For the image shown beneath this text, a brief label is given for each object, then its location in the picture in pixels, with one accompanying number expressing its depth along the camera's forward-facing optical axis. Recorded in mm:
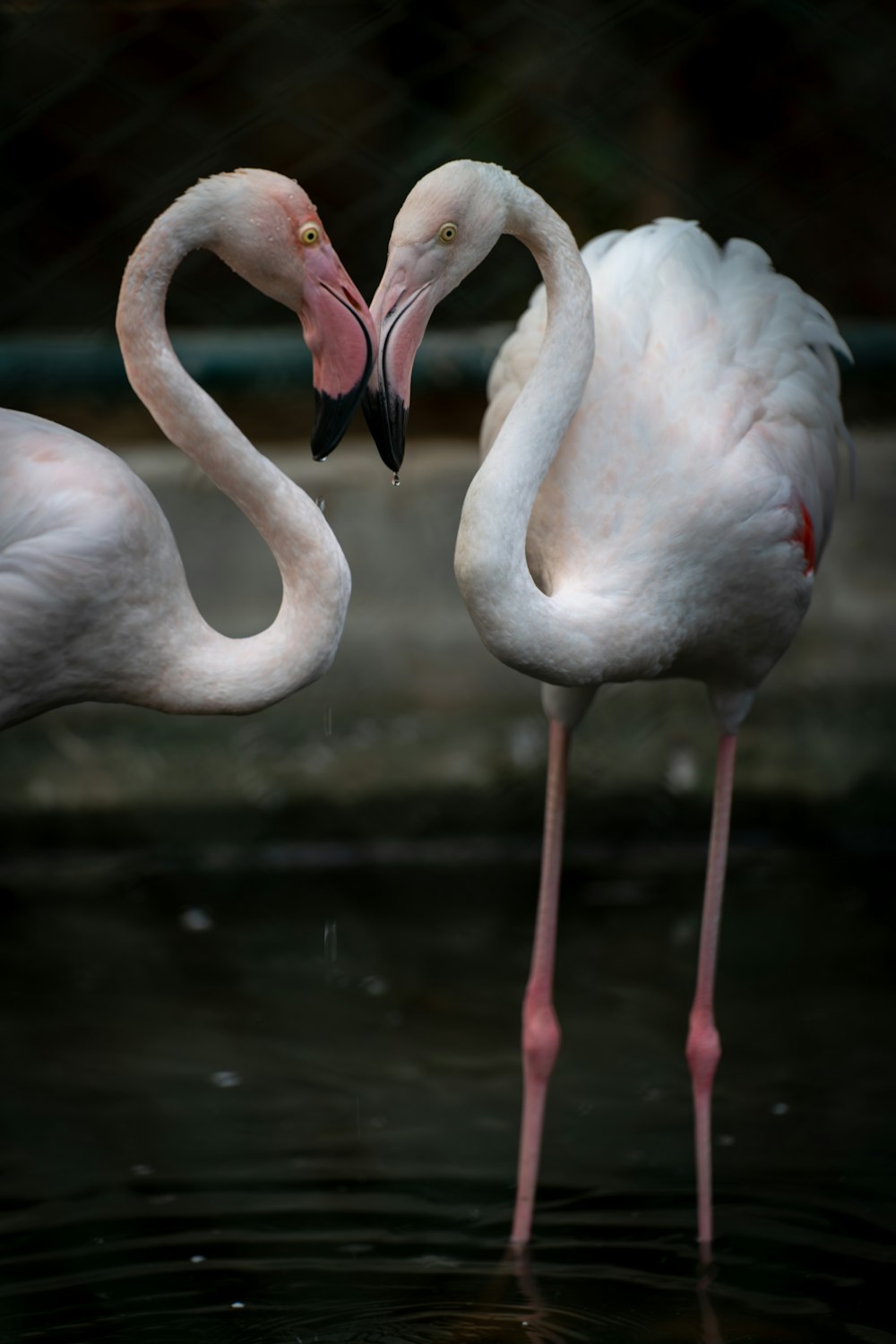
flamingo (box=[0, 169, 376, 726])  5086
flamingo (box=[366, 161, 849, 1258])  5121
